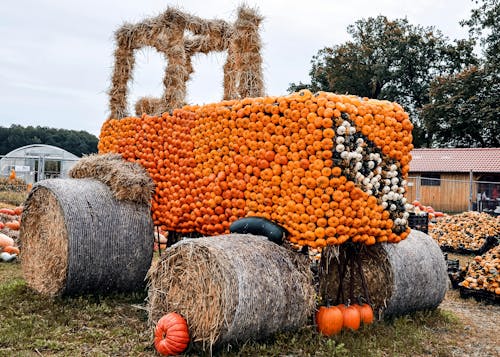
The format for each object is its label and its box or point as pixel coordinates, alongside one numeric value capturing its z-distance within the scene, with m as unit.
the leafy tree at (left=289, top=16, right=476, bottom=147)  38.66
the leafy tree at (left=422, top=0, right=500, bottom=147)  31.47
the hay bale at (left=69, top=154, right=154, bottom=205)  6.55
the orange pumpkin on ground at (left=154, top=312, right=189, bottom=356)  4.53
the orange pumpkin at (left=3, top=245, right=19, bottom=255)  9.43
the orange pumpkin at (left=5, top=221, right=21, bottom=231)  11.57
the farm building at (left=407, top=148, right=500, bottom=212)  27.02
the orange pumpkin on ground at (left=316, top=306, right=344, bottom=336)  5.33
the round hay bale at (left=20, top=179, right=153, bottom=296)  5.95
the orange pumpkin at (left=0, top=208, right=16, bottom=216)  12.80
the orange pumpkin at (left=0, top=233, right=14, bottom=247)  9.62
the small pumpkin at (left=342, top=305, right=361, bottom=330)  5.42
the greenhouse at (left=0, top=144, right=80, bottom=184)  19.54
